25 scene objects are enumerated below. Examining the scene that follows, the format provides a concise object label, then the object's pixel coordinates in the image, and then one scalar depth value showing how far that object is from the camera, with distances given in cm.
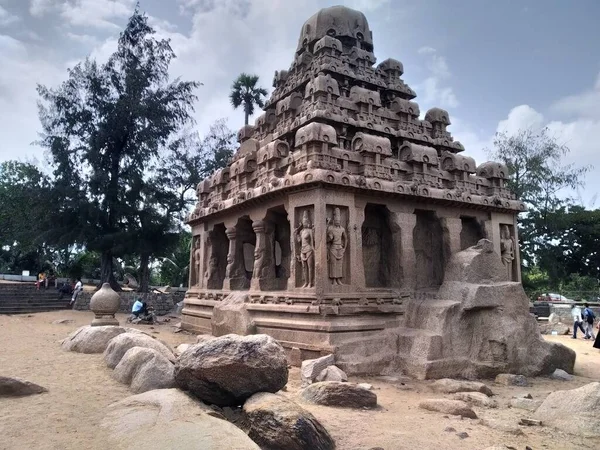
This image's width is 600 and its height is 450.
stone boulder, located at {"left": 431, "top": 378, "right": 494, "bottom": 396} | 759
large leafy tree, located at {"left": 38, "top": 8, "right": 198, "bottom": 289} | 2595
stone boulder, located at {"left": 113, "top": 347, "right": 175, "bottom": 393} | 597
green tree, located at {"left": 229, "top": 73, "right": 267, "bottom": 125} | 3391
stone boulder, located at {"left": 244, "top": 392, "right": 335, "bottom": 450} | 431
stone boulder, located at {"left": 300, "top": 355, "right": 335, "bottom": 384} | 768
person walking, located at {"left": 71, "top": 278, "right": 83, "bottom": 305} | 2338
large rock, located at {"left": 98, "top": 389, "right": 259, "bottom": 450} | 396
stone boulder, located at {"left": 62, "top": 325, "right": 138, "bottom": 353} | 909
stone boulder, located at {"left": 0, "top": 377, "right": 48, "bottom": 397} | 545
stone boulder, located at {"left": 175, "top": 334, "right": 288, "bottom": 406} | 526
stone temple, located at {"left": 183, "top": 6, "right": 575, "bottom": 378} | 911
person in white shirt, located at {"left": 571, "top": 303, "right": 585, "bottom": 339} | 1686
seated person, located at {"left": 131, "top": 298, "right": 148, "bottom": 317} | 1833
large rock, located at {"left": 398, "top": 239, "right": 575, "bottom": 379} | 879
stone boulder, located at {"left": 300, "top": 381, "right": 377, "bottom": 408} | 625
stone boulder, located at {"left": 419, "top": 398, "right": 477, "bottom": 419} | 614
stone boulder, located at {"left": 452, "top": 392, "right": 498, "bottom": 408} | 677
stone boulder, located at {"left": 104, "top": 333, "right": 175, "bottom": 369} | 748
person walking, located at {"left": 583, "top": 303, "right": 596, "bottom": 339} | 1681
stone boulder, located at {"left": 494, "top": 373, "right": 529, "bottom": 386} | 852
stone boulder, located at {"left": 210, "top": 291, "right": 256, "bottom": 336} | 1052
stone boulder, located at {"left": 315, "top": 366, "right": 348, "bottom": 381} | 763
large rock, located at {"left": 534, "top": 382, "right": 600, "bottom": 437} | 552
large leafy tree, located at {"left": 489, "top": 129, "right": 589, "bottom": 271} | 2883
